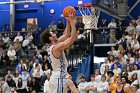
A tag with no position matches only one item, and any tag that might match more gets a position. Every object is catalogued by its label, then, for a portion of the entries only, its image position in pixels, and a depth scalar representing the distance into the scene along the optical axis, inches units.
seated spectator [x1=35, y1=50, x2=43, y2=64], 738.9
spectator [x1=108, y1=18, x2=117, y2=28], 804.0
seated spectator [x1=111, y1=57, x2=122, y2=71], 596.1
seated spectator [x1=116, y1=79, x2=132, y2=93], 511.7
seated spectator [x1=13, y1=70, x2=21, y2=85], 687.1
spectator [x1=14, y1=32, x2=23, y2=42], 829.8
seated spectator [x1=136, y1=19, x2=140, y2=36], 679.5
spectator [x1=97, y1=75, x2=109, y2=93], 549.3
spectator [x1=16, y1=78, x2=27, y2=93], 661.0
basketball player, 277.9
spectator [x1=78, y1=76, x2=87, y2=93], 565.6
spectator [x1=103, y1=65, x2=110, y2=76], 588.0
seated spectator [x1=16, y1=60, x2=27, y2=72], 719.0
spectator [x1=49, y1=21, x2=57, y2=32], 839.4
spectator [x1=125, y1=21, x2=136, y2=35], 692.1
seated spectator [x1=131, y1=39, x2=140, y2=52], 636.7
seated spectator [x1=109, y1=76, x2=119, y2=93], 537.2
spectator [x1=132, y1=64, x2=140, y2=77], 556.3
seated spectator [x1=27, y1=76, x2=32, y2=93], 654.5
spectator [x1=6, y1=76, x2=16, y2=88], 671.8
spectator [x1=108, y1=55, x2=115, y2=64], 612.2
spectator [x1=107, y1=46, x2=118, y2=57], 638.5
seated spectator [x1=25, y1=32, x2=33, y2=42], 833.5
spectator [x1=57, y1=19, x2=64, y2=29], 858.8
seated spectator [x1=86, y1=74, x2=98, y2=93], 558.9
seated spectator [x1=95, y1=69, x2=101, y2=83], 576.1
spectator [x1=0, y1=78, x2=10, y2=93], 661.9
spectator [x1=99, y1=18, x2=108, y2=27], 833.8
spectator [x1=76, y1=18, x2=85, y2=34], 749.2
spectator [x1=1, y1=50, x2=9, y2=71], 765.3
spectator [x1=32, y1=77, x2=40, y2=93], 654.5
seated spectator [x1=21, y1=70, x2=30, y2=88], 675.7
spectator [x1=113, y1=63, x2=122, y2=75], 578.5
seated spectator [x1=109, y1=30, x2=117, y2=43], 763.4
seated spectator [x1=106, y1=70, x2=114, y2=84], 561.3
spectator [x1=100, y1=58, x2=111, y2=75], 606.9
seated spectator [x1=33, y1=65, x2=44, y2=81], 667.8
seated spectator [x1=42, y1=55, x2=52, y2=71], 678.5
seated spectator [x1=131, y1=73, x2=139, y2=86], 540.2
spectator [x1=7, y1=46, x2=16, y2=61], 773.9
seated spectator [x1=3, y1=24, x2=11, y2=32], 1003.9
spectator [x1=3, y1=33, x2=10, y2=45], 836.6
